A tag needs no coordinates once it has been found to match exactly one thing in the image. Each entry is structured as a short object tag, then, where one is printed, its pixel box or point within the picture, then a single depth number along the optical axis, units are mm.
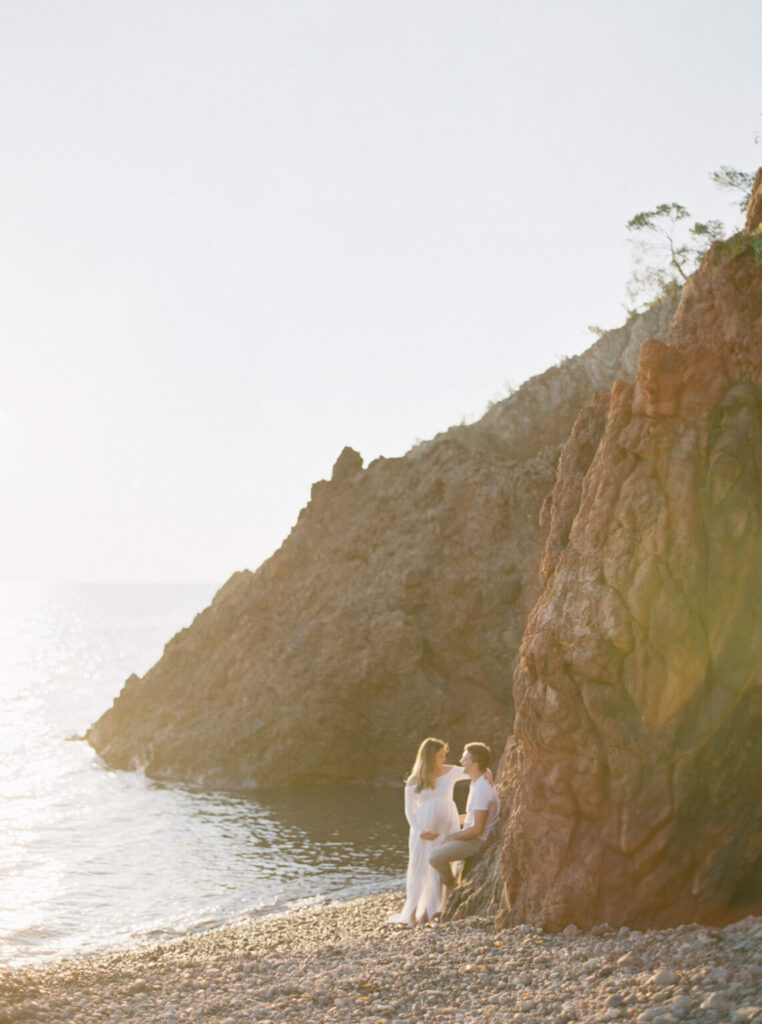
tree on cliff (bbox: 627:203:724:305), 40750
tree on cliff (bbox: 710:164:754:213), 34031
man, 14898
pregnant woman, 15125
